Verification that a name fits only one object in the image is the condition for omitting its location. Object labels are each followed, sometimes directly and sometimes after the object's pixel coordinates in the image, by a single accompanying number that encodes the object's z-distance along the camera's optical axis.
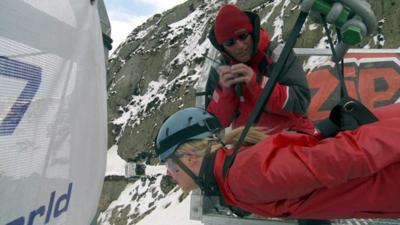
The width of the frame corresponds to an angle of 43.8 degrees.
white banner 1.57
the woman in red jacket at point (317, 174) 2.18
